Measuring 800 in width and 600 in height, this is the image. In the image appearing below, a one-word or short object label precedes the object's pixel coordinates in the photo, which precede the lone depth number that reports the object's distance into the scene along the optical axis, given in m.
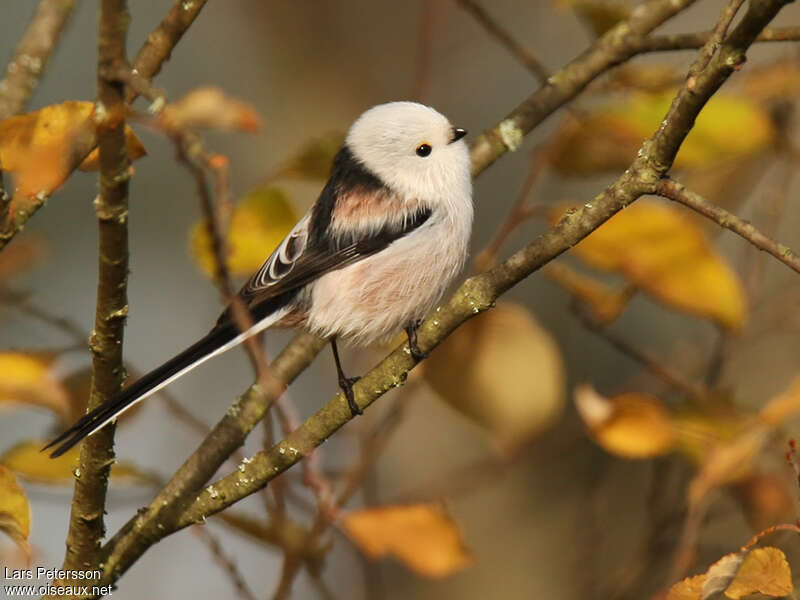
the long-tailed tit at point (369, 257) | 3.39
